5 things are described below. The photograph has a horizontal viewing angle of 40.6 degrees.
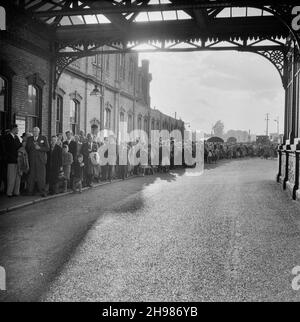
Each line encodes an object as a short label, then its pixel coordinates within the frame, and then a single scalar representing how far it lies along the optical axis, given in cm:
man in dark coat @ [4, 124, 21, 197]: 1102
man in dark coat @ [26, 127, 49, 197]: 1180
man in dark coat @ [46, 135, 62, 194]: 1198
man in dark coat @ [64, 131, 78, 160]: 1335
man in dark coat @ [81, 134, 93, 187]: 1386
